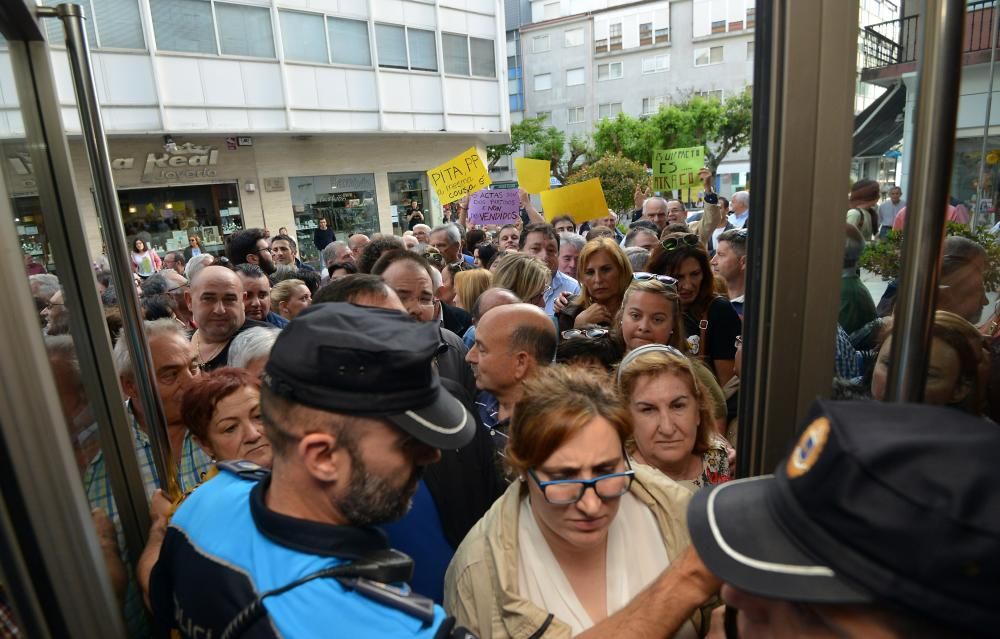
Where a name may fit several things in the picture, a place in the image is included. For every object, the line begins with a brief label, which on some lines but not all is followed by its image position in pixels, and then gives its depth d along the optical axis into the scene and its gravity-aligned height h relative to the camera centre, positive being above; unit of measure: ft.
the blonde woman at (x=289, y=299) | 15.62 -2.41
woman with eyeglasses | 4.94 -2.89
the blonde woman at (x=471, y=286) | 15.39 -2.33
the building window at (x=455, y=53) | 64.95 +14.24
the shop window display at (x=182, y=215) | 47.75 -0.58
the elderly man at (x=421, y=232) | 30.55 -1.91
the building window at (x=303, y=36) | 53.26 +13.96
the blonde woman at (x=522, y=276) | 13.98 -1.98
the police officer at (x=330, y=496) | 3.48 -1.84
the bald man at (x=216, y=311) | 12.01 -2.01
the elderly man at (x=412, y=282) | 11.99 -1.68
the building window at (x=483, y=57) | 67.62 +14.13
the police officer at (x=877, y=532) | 2.15 -1.35
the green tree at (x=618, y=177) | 60.13 +0.24
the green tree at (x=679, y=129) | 115.03 +8.70
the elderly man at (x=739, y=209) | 27.69 -1.65
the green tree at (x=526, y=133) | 126.00 +10.66
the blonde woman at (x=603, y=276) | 13.46 -2.04
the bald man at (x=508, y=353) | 8.55 -2.25
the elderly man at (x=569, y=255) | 19.74 -2.22
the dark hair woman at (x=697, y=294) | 12.16 -2.45
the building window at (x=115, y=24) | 43.11 +12.96
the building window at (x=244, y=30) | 49.57 +13.86
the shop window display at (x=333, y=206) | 57.72 -0.70
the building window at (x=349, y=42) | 56.24 +14.01
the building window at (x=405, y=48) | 59.62 +14.07
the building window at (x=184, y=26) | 46.14 +13.58
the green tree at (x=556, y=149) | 122.52 +6.92
